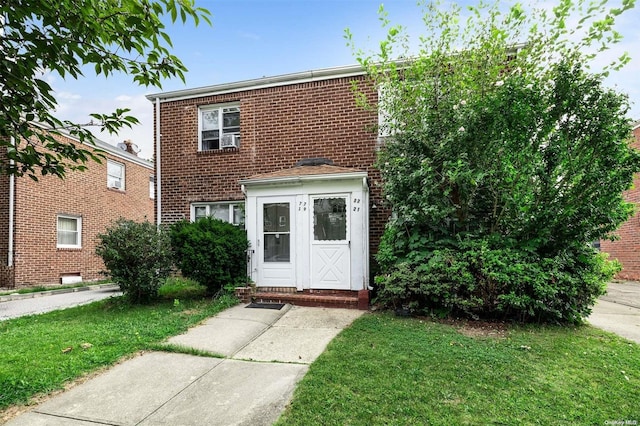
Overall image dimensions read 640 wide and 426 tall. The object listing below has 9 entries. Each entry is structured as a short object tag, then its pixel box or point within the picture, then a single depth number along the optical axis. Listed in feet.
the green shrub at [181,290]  25.52
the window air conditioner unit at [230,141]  31.27
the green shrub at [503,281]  17.10
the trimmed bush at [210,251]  22.77
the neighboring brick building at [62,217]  36.55
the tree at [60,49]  7.31
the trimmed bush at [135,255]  22.04
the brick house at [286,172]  23.35
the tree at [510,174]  17.10
